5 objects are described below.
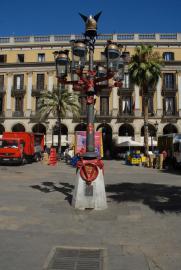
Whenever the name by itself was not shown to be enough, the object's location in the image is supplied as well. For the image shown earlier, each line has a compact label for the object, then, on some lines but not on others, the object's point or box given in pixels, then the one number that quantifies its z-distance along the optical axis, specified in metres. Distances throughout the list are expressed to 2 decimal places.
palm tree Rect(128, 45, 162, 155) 31.03
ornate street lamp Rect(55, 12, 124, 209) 8.95
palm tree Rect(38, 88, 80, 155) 38.22
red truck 26.30
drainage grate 4.89
